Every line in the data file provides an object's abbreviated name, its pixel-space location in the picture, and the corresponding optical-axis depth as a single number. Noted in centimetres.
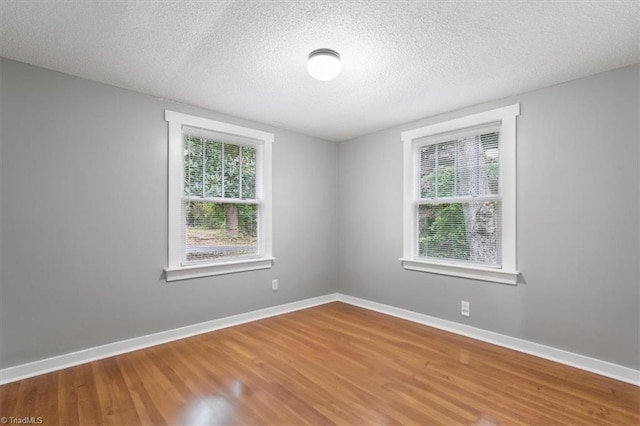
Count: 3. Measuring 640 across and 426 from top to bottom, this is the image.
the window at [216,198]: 329
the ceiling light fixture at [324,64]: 226
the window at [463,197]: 311
